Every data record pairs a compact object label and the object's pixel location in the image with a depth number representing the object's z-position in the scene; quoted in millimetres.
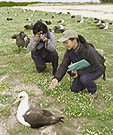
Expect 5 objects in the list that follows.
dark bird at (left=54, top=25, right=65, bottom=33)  14395
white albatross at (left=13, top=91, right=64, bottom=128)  3922
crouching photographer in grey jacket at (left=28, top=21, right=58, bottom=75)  5856
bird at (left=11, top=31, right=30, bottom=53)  9172
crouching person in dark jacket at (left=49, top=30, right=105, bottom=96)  4544
